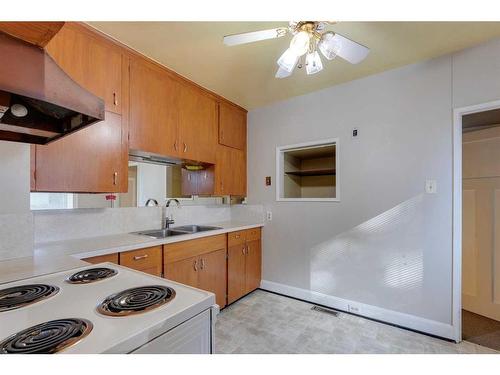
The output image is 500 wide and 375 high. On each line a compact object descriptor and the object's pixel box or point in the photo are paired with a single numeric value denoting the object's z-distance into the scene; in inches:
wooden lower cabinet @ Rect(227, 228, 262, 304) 101.6
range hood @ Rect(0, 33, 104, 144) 29.6
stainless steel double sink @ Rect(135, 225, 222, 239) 92.0
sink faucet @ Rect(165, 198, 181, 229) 98.2
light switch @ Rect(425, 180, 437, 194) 78.1
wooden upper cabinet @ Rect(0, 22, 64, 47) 30.0
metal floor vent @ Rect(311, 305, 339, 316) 94.0
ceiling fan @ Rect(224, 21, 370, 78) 55.9
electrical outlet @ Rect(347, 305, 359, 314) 91.8
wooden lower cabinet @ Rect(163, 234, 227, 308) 76.5
